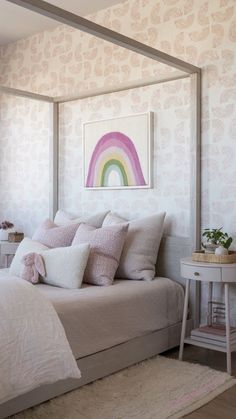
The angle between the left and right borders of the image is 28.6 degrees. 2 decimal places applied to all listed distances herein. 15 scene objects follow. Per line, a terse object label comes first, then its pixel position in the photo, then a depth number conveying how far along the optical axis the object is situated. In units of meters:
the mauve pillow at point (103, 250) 3.08
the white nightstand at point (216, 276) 2.86
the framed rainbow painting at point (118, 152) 3.70
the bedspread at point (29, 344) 2.05
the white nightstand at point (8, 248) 4.17
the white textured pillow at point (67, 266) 2.92
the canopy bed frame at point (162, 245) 2.37
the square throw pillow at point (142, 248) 3.29
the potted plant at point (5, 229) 4.38
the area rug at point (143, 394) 2.27
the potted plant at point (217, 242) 3.02
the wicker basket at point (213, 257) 2.94
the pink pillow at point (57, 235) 3.40
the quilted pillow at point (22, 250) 3.22
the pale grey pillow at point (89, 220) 3.73
